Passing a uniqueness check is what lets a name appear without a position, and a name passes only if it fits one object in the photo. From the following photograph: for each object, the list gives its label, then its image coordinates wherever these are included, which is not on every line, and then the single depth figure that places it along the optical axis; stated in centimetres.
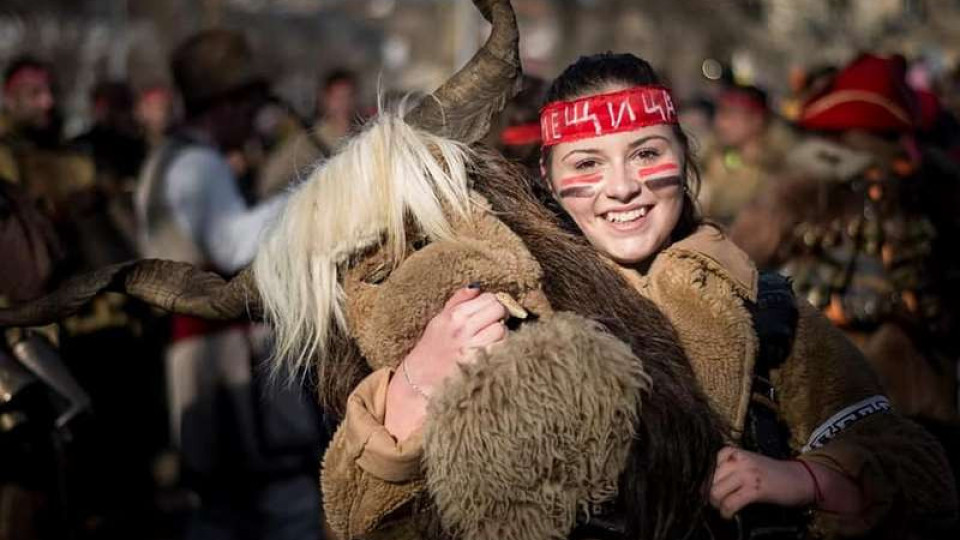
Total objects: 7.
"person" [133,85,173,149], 1210
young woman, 301
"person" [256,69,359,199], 717
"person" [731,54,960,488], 566
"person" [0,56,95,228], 800
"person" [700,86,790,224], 898
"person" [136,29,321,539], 617
